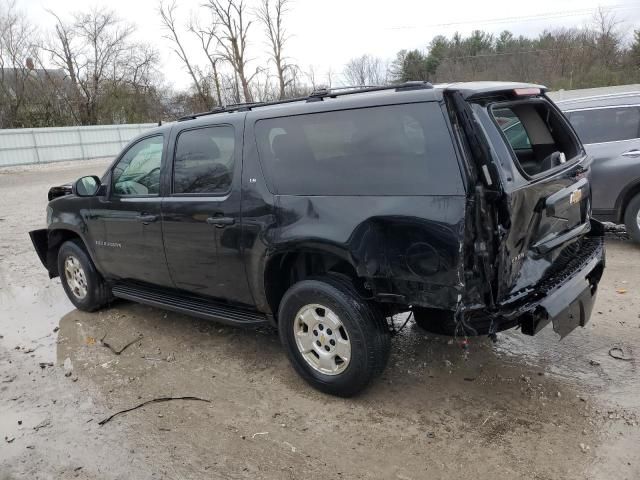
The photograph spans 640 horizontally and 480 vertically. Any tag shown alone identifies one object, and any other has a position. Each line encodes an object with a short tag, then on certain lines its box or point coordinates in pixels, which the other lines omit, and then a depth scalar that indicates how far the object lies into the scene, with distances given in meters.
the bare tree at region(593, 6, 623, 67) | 41.31
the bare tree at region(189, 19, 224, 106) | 43.95
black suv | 2.84
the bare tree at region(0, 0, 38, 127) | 37.44
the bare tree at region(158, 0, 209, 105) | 43.33
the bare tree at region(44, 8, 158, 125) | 42.03
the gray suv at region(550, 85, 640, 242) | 6.34
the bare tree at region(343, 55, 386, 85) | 46.16
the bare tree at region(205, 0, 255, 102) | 42.79
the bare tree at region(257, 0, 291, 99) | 43.28
